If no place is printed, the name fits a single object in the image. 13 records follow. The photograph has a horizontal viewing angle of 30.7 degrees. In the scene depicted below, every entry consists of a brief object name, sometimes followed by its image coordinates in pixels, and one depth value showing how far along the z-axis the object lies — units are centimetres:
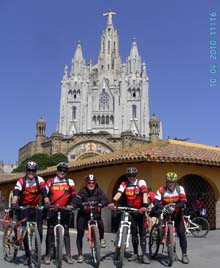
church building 10219
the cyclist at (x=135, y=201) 754
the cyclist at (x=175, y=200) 748
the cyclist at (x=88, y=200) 746
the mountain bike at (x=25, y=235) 662
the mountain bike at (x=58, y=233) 663
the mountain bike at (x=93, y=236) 684
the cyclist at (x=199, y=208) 1494
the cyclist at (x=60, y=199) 717
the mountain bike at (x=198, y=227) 1273
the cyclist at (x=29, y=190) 705
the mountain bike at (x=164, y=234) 710
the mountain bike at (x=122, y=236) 683
